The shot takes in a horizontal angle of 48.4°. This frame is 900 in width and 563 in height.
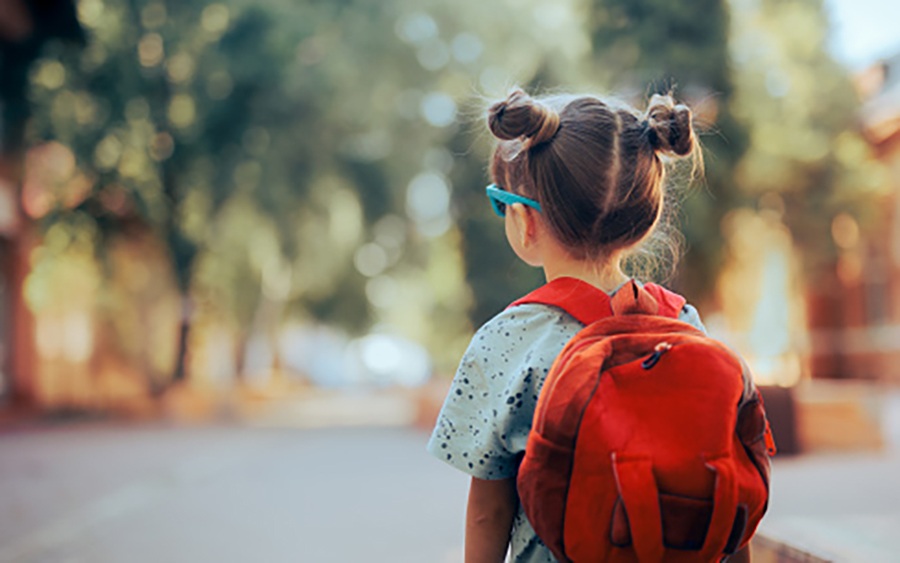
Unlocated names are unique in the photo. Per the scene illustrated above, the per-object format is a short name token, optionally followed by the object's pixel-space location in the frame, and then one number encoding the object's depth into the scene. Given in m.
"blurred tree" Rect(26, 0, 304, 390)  18.09
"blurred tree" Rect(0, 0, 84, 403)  19.00
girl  1.71
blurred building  23.78
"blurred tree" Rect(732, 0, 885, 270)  15.80
